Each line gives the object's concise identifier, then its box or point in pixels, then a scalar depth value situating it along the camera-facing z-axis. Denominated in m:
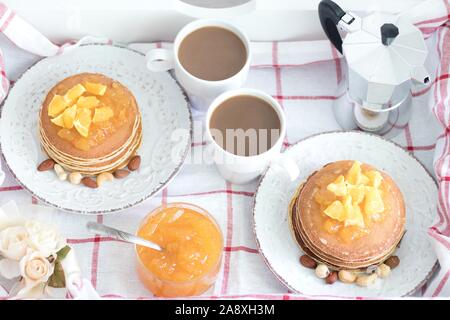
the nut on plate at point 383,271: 1.05
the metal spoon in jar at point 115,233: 1.00
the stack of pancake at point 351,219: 1.00
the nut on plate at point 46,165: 1.09
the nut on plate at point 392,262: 1.06
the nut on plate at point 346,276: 1.05
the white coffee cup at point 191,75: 1.10
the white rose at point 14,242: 1.01
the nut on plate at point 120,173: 1.10
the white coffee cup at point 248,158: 1.05
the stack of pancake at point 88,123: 1.05
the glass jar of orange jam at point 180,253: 1.02
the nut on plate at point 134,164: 1.11
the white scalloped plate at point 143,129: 1.09
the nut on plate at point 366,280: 1.05
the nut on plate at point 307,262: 1.06
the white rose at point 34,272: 0.99
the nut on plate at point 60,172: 1.09
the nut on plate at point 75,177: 1.09
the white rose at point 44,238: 1.00
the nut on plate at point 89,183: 1.09
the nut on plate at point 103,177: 1.10
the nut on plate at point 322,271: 1.05
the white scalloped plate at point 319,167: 1.05
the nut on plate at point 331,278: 1.05
